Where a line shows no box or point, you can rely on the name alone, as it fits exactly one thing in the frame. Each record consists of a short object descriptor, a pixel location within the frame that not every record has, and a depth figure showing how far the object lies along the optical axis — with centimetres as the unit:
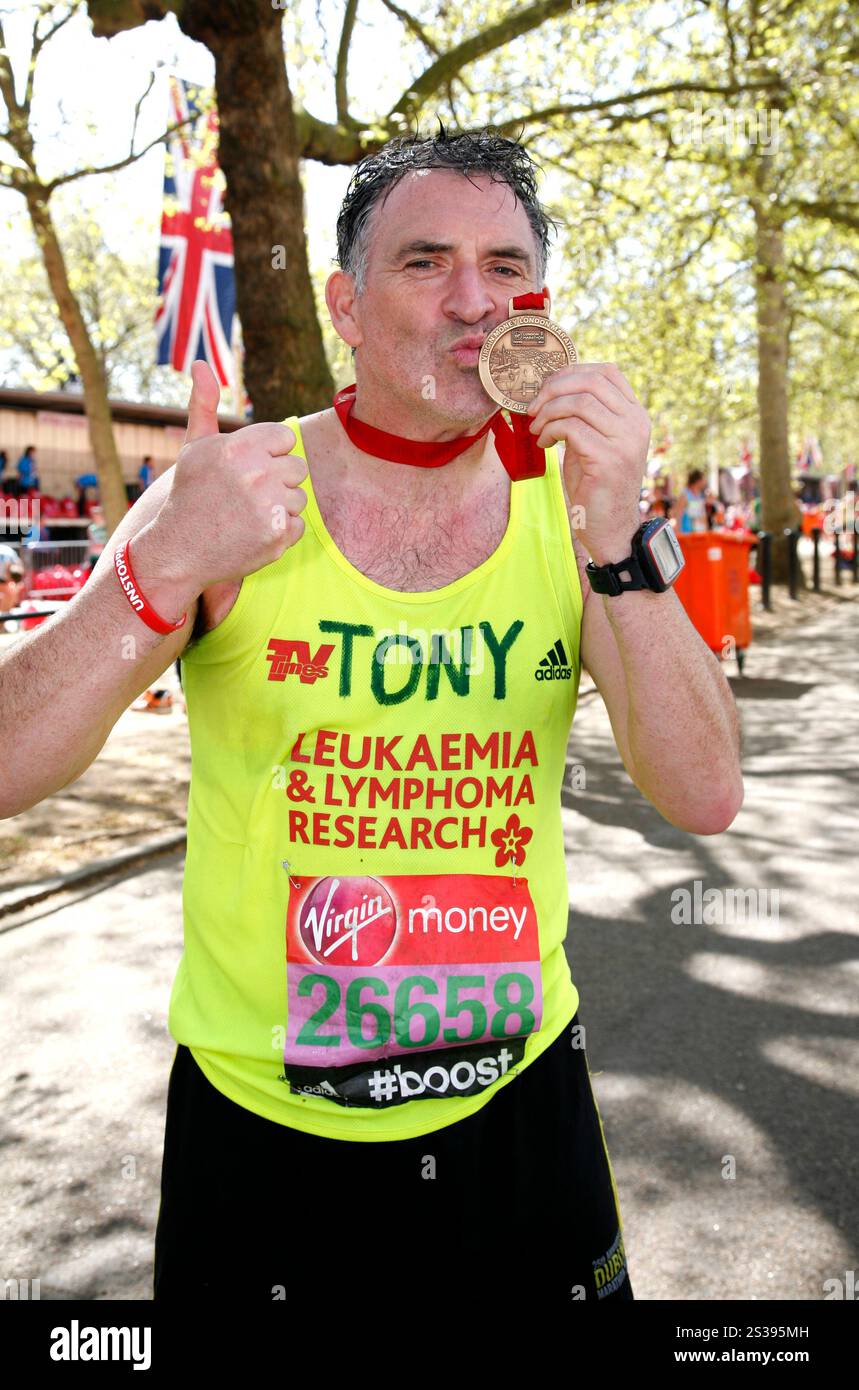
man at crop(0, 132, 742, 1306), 180
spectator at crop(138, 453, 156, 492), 2344
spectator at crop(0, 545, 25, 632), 1045
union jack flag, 1539
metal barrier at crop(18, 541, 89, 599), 1619
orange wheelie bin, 1121
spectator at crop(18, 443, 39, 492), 2186
